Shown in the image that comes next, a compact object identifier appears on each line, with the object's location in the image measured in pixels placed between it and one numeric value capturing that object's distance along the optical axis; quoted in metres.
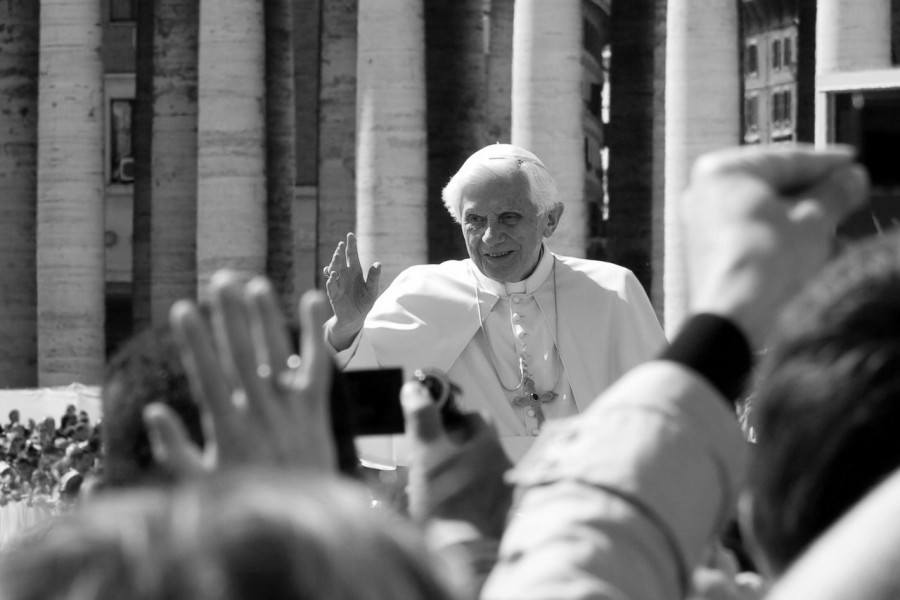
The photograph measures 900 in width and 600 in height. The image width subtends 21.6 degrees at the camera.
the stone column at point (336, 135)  50.62
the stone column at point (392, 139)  42.94
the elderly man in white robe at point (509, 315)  10.68
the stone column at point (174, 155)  48.53
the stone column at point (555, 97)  40.84
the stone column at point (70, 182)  46.19
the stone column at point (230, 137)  45.62
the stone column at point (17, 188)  48.19
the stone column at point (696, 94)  38.38
